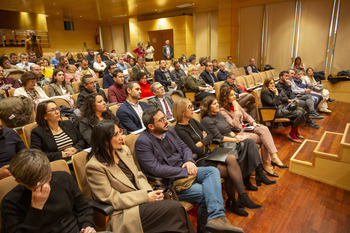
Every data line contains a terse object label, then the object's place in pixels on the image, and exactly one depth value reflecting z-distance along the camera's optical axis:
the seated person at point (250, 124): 2.88
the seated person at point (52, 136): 2.07
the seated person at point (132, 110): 2.78
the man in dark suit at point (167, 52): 9.12
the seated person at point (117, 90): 3.65
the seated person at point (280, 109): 3.88
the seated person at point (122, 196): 1.50
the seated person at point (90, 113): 2.35
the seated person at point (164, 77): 5.32
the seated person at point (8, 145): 1.90
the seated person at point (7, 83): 3.73
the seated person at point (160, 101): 3.28
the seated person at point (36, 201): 1.23
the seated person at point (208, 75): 5.35
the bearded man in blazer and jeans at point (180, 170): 1.78
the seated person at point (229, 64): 8.05
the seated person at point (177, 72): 5.90
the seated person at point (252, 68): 7.64
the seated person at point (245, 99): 4.31
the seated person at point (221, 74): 5.88
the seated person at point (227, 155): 2.20
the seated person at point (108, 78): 4.48
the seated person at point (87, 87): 3.12
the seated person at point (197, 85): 4.78
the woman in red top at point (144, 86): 4.06
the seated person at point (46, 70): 5.16
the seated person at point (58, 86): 3.74
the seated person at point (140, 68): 5.08
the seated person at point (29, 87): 3.18
